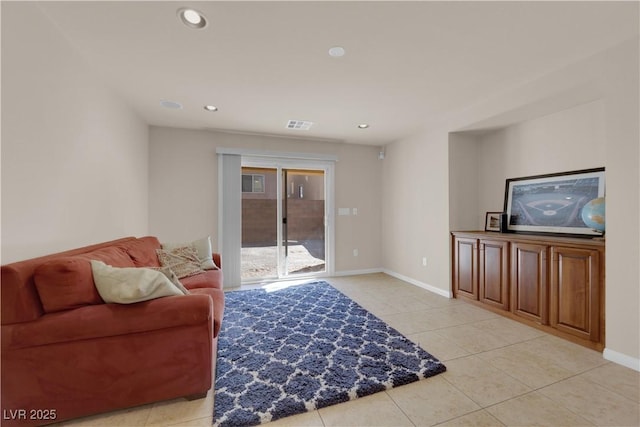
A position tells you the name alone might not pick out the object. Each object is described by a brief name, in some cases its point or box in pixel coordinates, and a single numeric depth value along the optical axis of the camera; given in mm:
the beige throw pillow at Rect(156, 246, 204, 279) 2730
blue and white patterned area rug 1614
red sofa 1318
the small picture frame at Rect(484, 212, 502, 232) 3357
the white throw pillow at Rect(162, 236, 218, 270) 3006
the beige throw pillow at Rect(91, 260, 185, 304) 1460
